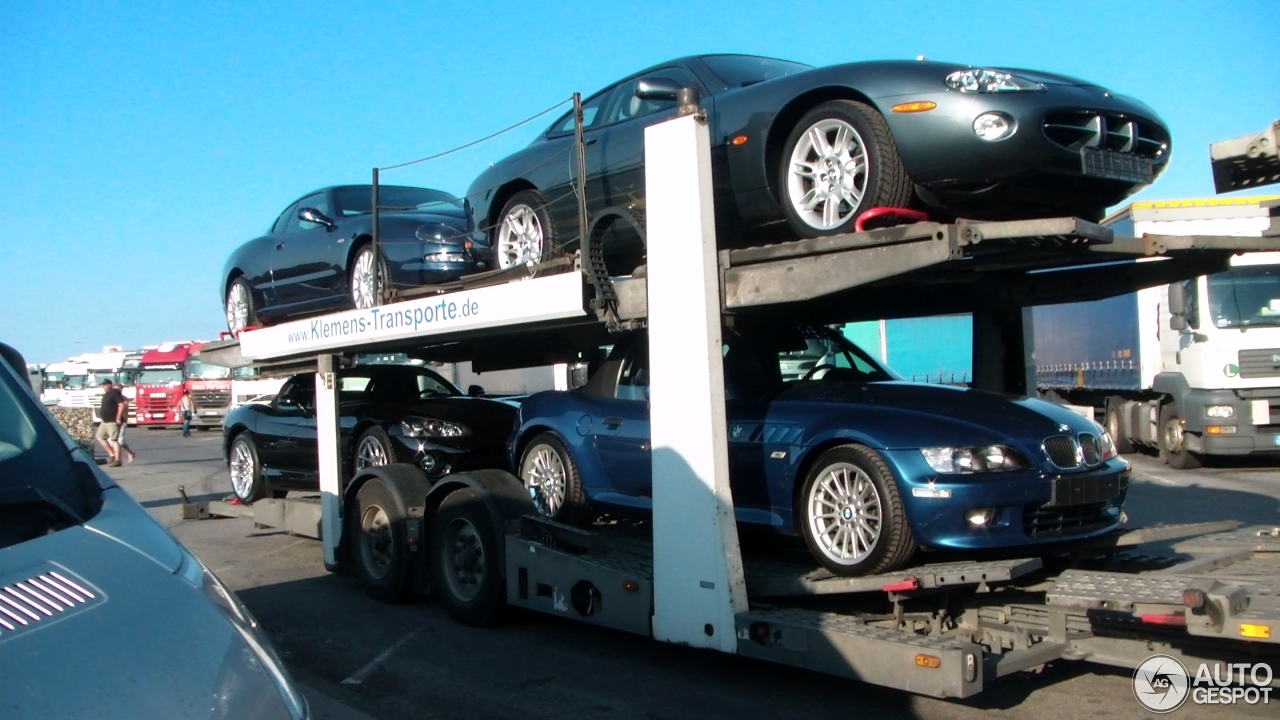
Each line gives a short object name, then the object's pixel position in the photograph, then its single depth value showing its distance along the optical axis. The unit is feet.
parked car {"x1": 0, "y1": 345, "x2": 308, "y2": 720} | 6.84
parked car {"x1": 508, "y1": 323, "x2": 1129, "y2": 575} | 16.38
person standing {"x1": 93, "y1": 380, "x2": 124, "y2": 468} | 71.82
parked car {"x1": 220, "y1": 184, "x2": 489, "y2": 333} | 28.60
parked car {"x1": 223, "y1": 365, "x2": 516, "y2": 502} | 29.12
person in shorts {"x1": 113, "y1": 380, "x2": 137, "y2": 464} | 73.26
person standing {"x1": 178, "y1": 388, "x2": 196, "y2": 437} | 114.42
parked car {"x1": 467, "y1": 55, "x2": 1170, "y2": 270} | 16.47
